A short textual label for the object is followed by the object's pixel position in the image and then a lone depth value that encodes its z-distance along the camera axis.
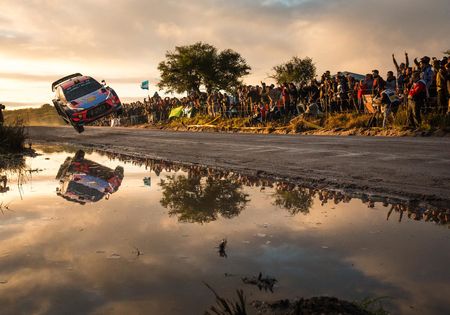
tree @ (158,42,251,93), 49.50
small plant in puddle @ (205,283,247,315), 2.09
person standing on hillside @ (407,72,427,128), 15.31
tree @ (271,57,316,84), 61.98
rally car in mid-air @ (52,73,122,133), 20.39
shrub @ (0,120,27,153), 13.10
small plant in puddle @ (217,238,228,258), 3.35
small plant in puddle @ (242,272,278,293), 2.68
